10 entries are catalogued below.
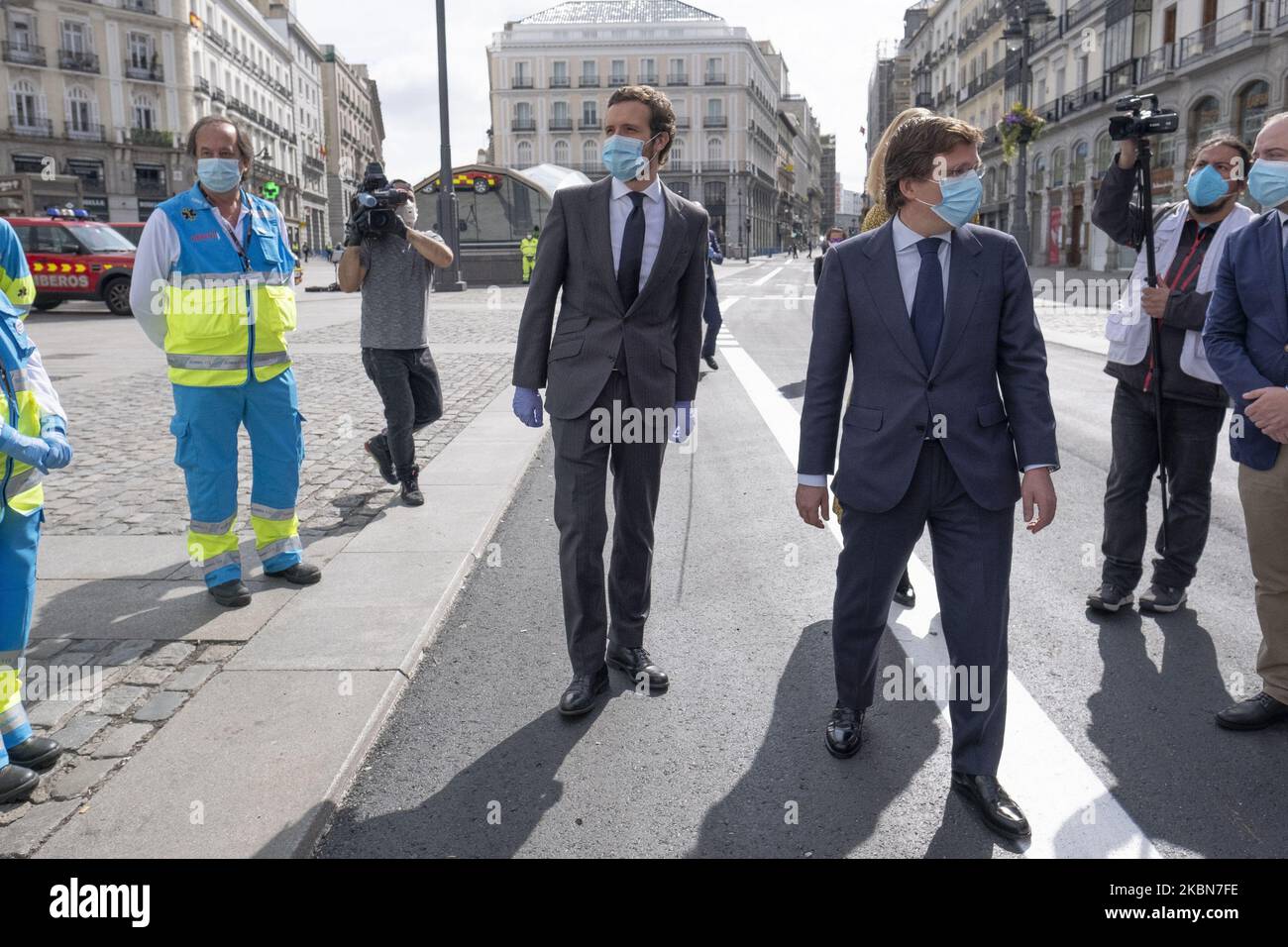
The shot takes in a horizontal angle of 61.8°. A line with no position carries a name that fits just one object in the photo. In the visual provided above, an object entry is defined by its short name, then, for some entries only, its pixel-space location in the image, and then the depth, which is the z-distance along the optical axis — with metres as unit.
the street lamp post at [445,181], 24.70
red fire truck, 20.78
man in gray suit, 3.62
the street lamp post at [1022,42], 23.27
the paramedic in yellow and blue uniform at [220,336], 4.56
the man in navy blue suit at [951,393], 2.96
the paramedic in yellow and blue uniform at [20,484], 3.05
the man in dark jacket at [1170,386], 4.32
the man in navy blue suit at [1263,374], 3.44
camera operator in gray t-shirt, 6.05
